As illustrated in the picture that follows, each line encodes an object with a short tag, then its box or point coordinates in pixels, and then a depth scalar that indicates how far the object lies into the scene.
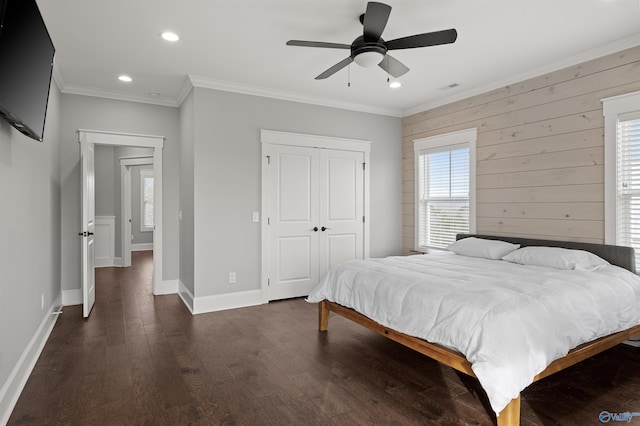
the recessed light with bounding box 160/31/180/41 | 3.21
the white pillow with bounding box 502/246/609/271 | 3.19
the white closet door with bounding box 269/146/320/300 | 4.85
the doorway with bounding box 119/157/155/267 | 7.56
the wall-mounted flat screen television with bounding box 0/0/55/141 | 1.78
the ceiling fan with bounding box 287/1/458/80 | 2.45
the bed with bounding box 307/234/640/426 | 2.06
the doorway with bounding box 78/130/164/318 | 4.14
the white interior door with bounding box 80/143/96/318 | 4.12
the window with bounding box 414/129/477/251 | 4.84
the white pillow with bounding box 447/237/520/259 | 3.91
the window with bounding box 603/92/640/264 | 3.31
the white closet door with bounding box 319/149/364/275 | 5.21
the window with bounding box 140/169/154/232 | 10.46
